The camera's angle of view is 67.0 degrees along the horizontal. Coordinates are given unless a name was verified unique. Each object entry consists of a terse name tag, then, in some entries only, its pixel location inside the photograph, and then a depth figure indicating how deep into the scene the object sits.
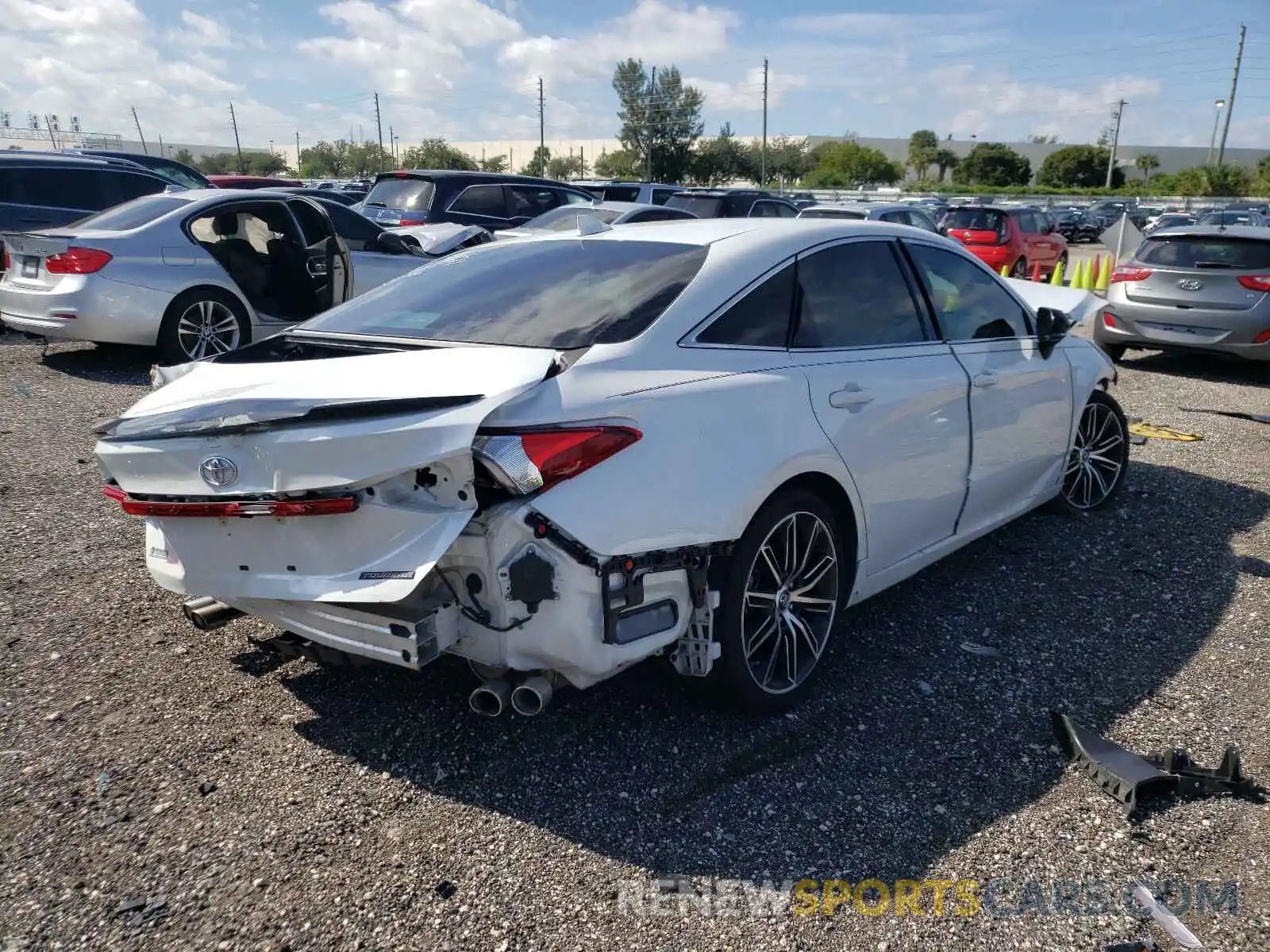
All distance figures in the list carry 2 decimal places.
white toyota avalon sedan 2.69
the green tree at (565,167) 84.94
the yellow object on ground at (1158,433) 7.64
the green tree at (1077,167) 77.38
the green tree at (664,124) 71.62
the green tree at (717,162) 70.44
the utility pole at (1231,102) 66.50
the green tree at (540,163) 74.34
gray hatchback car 9.48
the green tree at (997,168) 76.81
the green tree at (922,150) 87.94
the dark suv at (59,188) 11.34
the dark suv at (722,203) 16.78
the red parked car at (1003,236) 18.03
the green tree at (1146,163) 86.40
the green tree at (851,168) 74.75
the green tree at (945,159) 86.32
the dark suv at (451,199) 13.11
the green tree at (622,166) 73.17
